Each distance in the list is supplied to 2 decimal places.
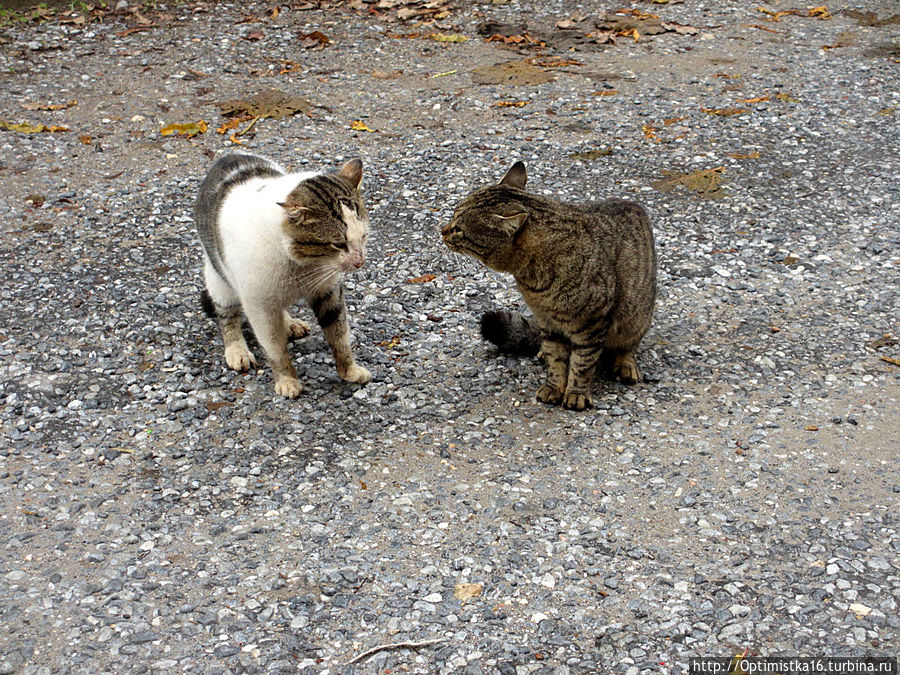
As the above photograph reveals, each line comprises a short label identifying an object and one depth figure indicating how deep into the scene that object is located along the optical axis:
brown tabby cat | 4.26
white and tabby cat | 4.12
